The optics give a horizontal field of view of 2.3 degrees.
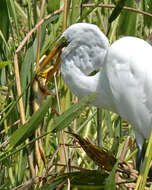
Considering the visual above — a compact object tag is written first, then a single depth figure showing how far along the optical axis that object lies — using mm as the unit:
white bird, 10265
